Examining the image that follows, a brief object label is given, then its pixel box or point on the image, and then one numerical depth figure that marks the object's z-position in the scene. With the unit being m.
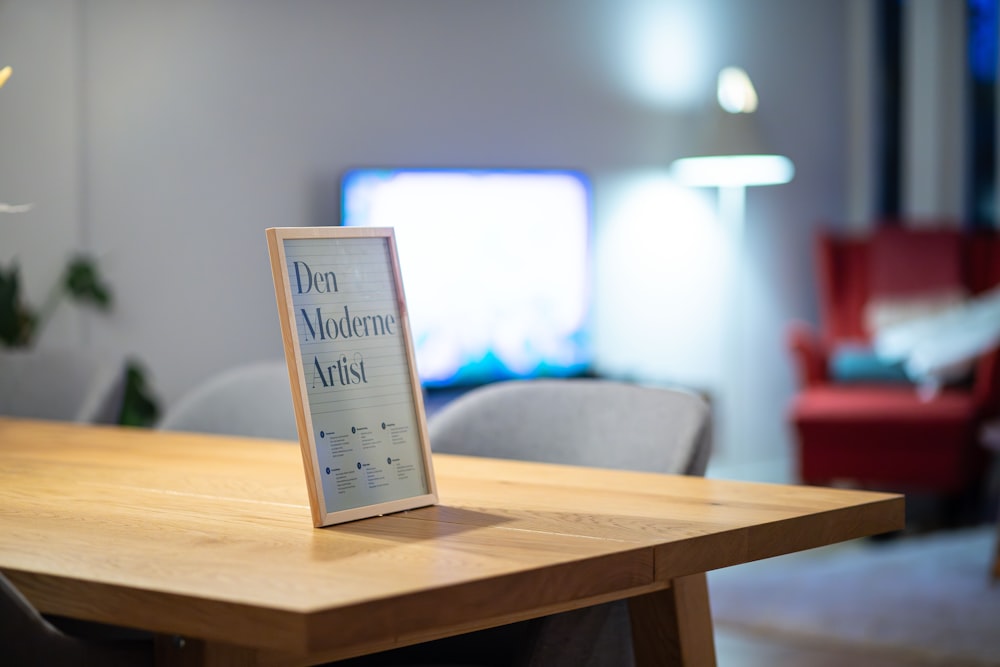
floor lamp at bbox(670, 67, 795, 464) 5.02
